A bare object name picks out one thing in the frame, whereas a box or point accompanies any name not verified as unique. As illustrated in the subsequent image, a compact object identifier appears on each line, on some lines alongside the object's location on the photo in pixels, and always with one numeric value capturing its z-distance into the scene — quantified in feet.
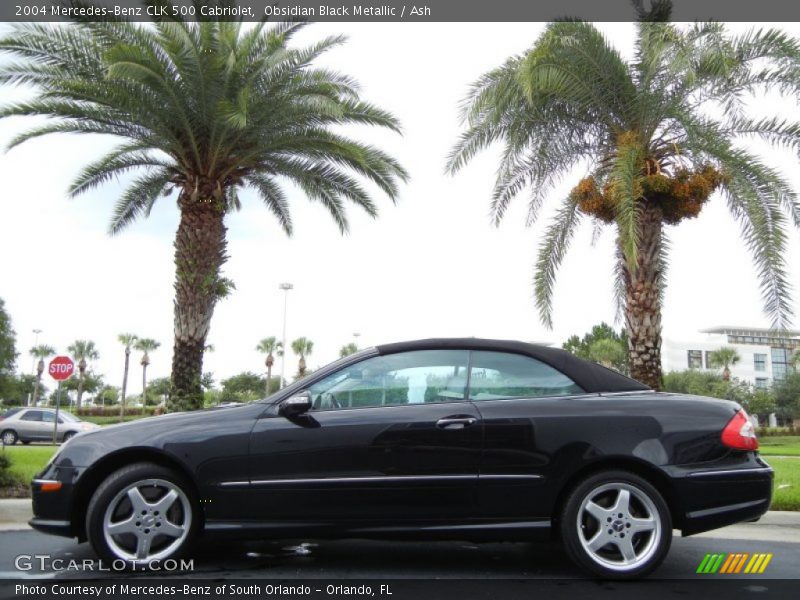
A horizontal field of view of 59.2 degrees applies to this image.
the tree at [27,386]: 248.61
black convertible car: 13.61
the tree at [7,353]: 105.29
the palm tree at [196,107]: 35.37
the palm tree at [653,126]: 33.78
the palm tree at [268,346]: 224.53
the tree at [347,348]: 217.36
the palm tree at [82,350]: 236.02
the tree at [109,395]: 305.12
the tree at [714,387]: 197.36
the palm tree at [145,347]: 224.12
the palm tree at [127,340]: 219.82
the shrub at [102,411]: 186.19
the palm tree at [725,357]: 227.81
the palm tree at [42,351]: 259.39
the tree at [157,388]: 260.91
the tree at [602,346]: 201.05
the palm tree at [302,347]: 227.40
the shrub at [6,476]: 25.85
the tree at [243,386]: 229.86
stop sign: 53.11
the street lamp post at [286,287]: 131.75
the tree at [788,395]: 228.43
